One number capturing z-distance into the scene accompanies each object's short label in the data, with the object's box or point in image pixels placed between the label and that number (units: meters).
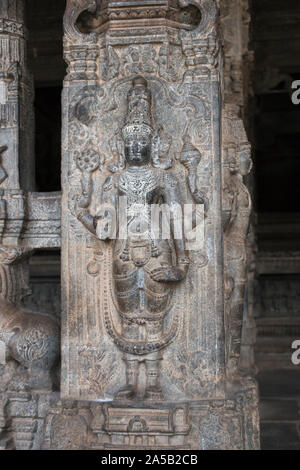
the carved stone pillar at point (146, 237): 4.63
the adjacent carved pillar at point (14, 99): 5.38
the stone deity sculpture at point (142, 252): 4.67
